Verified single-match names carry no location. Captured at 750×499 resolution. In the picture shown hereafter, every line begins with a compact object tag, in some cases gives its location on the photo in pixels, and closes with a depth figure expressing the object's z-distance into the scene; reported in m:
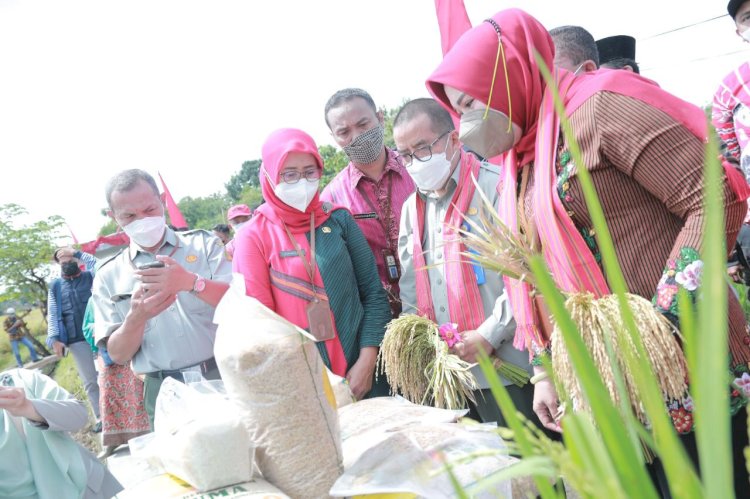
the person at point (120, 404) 3.30
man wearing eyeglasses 2.45
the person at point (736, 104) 2.85
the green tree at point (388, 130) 29.14
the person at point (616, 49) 4.01
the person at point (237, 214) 8.37
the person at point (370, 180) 3.22
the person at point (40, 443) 2.60
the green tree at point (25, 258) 16.95
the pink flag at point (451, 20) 4.10
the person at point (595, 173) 1.50
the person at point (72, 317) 7.16
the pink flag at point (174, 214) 9.45
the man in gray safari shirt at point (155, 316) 2.83
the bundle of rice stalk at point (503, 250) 1.38
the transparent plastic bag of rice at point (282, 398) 1.30
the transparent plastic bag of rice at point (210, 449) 1.29
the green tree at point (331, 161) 23.02
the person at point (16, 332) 13.08
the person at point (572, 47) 2.68
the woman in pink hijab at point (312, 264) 2.64
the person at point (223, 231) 10.71
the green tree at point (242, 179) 78.19
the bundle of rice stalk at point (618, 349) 1.31
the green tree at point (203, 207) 70.06
